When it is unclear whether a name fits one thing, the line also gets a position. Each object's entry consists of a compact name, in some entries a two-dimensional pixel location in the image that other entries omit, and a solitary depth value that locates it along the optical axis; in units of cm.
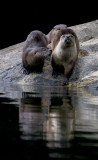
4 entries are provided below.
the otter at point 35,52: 1825
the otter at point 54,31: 2000
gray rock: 1822
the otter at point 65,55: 1802
